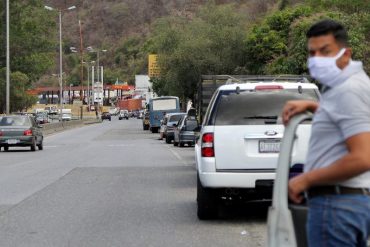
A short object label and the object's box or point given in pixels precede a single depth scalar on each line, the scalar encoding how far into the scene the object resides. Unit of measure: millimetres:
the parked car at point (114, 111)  158875
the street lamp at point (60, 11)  72750
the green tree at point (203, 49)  53344
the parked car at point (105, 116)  122369
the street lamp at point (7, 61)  50281
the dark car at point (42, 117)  81138
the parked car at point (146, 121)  67000
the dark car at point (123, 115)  132112
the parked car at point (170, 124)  41438
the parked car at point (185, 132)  34375
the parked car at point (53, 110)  127812
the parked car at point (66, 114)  100312
